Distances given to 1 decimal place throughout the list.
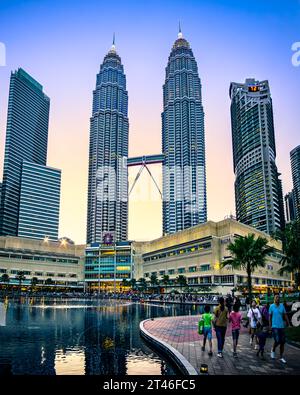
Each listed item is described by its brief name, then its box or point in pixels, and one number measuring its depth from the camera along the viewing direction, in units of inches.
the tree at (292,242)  1656.0
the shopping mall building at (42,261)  5570.9
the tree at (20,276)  4860.2
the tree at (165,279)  4476.9
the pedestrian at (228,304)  845.2
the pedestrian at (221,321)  496.1
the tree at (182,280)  4101.9
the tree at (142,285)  4972.9
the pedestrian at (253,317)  597.3
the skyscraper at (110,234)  6369.6
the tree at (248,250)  1646.2
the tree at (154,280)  4743.4
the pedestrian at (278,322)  454.6
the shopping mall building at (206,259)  4151.1
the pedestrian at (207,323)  516.4
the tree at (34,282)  5206.7
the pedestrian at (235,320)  518.6
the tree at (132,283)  5227.4
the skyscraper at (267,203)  7544.3
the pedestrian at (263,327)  482.3
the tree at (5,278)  5049.2
